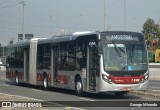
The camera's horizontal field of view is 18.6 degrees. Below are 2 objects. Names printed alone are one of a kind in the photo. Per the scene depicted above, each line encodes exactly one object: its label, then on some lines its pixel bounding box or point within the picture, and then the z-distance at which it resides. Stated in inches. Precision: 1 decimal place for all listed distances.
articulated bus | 852.6
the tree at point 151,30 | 3416.1
